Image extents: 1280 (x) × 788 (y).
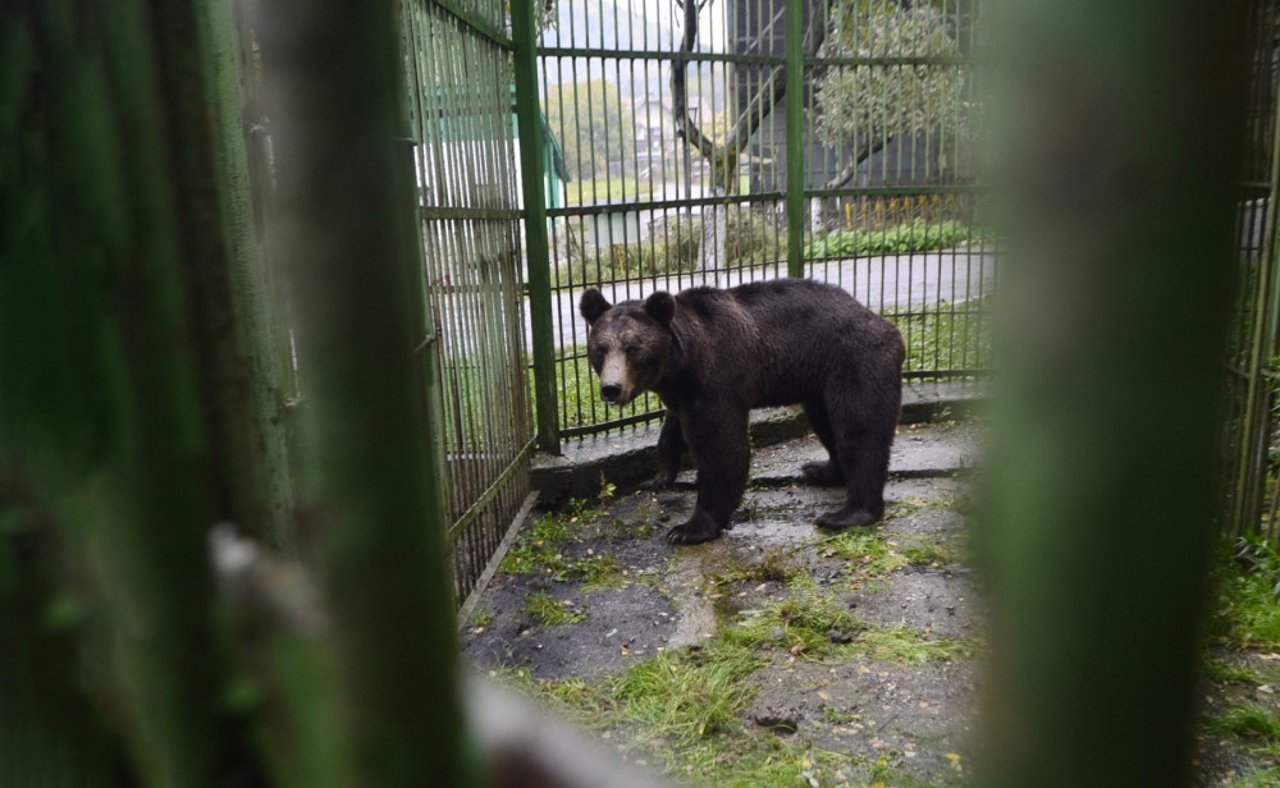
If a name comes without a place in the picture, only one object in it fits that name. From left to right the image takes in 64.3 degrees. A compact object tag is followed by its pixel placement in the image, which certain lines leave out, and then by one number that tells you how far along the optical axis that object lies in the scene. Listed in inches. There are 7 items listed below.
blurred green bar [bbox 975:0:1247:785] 11.9
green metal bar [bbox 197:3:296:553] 22.1
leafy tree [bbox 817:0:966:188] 309.6
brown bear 225.6
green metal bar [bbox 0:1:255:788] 20.5
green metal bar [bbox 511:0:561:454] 229.3
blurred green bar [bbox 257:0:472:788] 15.0
